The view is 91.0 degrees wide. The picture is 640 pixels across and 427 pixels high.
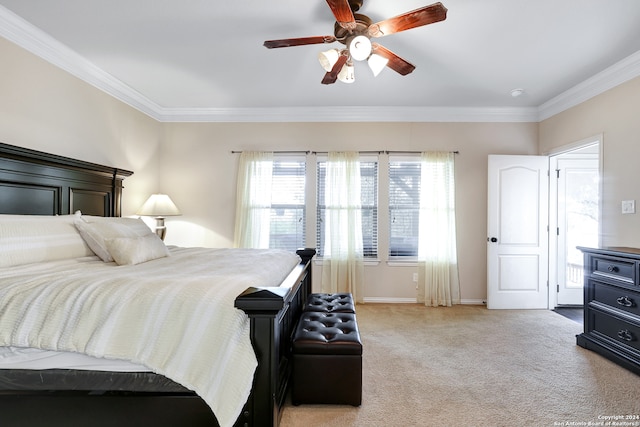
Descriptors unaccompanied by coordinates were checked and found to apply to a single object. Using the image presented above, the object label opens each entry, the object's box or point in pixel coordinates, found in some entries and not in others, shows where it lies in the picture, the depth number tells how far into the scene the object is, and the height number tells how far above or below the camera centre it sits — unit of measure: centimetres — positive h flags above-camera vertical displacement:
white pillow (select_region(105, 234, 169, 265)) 212 -27
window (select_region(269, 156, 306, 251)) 444 +13
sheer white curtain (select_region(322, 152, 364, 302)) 425 -20
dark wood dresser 245 -75
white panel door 410 -21
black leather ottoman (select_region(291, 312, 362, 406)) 188 -94
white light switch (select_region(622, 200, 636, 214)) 289 +9
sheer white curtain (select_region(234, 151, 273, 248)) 434 +18
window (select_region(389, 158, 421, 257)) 441 +10
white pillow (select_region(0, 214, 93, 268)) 182 -19
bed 132 -74
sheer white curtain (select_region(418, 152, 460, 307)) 420 -28
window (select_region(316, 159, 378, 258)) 441 +6
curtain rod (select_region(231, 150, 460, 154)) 435 +85
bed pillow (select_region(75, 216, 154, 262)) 224 -15
